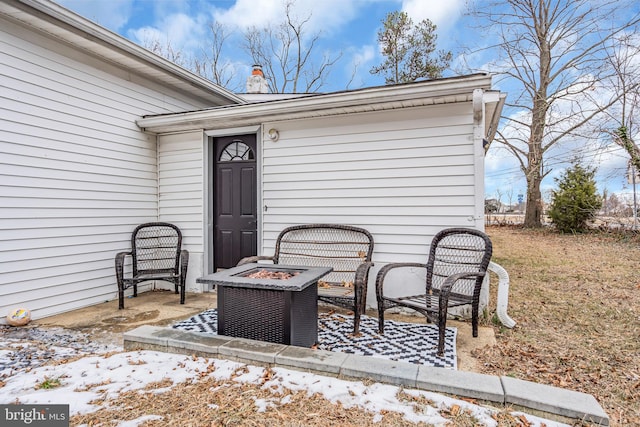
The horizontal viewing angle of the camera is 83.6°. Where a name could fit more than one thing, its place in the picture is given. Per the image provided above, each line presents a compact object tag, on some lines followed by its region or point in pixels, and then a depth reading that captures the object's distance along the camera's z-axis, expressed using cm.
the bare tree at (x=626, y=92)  816
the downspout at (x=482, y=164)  344
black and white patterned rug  281
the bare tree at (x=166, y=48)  1273
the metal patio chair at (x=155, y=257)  429
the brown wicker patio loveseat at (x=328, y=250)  405
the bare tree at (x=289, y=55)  1415
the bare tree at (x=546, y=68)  966
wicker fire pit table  267
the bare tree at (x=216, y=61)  1429
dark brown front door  497
